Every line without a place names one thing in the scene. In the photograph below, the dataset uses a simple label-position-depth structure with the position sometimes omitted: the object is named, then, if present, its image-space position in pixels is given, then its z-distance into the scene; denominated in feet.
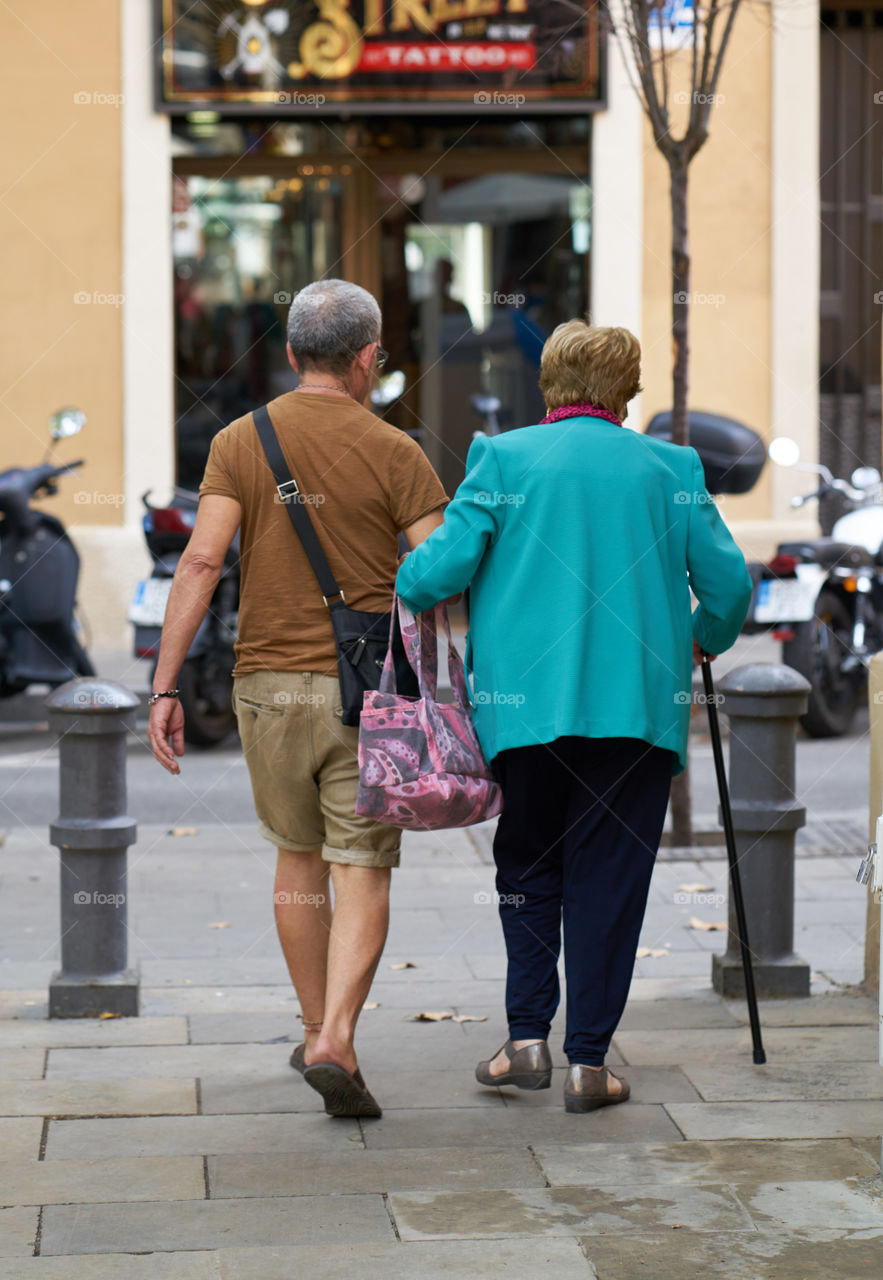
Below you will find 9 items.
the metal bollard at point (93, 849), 30.35
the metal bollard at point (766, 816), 31.22
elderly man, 25.31
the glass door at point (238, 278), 88.58
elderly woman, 25.12
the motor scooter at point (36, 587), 61.41
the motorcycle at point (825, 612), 59.82
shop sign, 84.79
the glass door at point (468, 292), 90.38
